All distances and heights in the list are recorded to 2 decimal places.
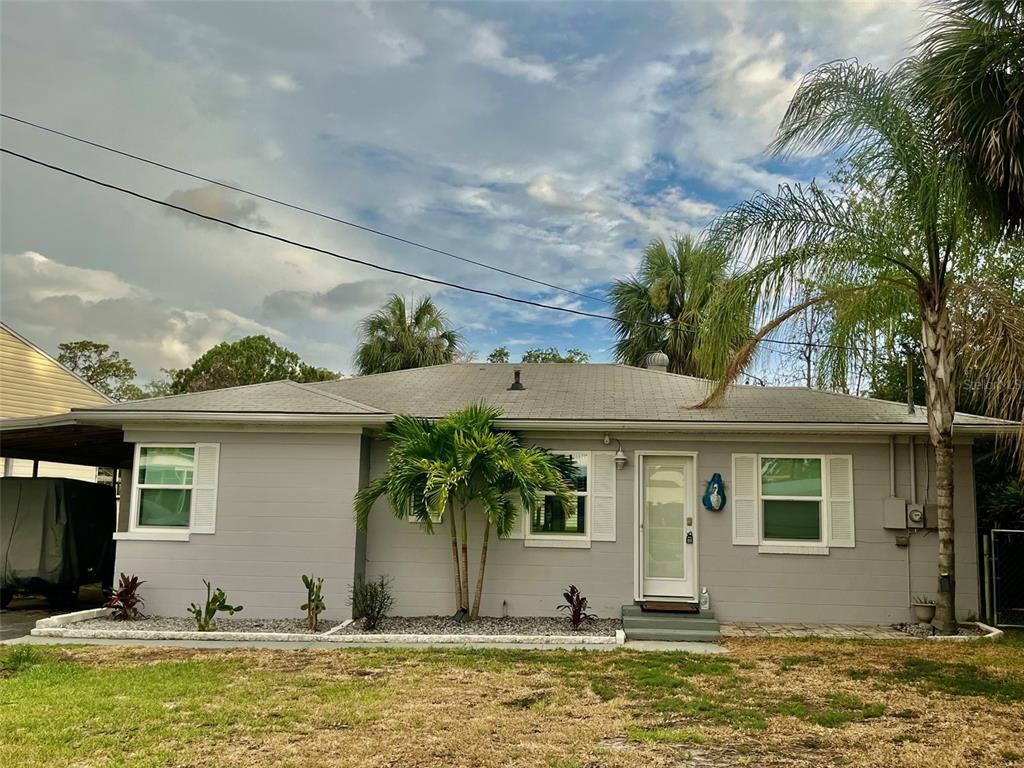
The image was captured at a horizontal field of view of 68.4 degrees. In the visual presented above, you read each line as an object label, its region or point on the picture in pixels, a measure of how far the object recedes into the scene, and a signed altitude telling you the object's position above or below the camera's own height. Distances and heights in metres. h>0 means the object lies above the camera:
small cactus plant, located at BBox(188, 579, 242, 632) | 9.09 -1.52
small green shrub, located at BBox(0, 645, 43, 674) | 7.19 -1.75
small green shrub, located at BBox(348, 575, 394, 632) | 9.42 -1.43
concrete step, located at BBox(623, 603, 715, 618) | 9.66 -1.49
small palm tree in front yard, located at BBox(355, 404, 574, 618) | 9.28 +0.20
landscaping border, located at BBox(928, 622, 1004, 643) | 8.73 -1.55
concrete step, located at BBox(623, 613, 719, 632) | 9.28 -1.55
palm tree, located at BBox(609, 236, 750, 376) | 19.38 +4.90
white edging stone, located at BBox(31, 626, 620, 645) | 8.62 -1.71
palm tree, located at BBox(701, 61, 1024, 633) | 8.79 +3.07
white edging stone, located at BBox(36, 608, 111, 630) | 9.24 -1.72
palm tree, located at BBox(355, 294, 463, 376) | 23.23 +4.72
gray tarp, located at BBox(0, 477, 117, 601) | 11.73 -0.88
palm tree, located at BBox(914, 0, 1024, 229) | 6.77 +3.83
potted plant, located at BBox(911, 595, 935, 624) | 9.43 -1.35
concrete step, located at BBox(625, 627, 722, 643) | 8.95 -1.64
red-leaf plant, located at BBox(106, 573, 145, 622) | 9.87 -1.53
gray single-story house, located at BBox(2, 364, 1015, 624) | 10.01 -0.27
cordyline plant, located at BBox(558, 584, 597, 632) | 9.57 -1.44
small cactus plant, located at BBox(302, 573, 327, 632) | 9.25 -1.42
